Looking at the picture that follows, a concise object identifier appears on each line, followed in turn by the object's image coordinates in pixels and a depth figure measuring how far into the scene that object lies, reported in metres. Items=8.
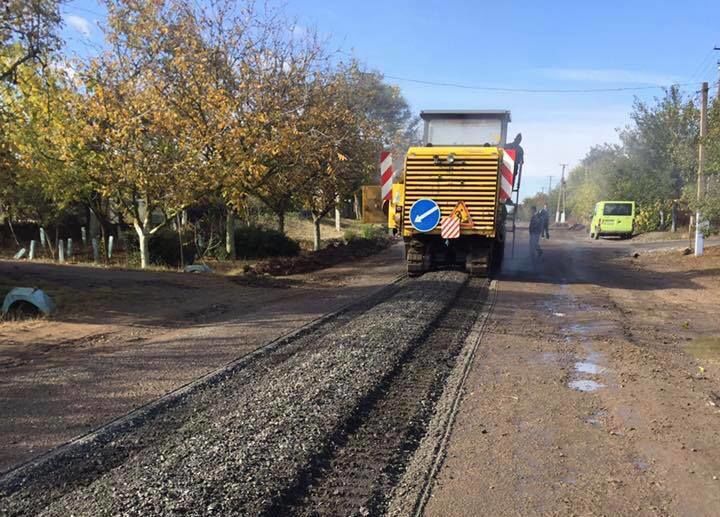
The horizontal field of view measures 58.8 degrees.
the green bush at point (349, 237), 30.39
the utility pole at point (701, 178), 22.16
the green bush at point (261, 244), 25.11
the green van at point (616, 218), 40.03
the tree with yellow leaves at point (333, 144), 19.91
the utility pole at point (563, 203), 88.12
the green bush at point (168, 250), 23.92
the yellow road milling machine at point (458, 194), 13.98
